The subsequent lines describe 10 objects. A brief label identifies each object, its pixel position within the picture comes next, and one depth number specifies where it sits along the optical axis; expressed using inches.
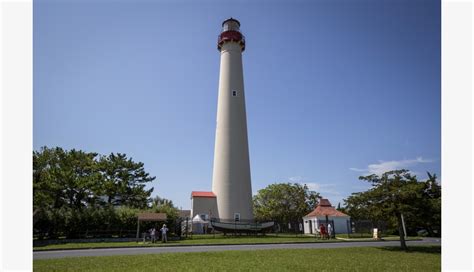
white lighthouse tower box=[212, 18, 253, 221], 1237.1
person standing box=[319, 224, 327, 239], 1073.5
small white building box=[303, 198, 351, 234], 1391.5
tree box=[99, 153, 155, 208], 1288.1
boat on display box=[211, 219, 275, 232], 1160.8
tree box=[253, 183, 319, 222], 1787.6
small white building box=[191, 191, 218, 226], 1253.7
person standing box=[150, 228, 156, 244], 876.0
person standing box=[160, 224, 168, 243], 891.4
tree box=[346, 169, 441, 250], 721.6
